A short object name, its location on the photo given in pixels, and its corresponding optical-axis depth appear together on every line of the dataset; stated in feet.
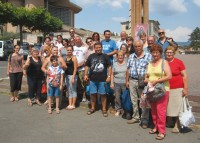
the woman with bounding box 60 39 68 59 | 31.24
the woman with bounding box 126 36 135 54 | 28.25
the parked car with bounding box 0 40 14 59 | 98.86
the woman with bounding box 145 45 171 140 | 20.74
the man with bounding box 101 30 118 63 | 29.30
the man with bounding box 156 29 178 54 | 25.14
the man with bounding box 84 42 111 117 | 26.37
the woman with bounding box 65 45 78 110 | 28.40
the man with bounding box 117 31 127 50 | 30.45
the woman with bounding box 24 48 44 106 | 31.24
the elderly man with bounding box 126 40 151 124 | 23.16
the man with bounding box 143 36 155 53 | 24.06
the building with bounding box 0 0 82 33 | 283.77
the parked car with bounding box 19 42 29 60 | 100.53
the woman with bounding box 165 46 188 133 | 21.33
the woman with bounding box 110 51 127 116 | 25.32
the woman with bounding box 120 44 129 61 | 26.28
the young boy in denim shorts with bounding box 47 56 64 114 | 28.17
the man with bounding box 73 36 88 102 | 29.60
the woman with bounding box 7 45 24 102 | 32.99
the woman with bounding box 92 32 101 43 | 29.19
